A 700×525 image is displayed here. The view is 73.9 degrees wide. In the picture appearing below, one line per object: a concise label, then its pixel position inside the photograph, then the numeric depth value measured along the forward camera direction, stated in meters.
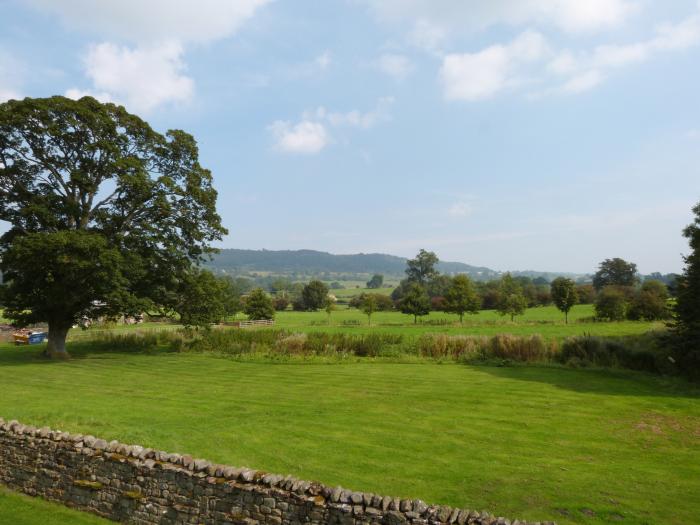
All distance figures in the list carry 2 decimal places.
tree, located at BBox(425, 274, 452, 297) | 101.06
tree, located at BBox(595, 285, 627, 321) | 44.31
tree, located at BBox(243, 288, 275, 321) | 57.09
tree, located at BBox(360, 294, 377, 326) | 56.22
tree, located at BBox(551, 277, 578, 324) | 45.69
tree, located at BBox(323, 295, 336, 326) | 61.58
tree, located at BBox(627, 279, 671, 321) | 43.50
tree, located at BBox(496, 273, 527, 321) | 52.25
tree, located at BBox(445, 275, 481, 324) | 50.72
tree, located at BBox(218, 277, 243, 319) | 61.97
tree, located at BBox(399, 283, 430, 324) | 53.53
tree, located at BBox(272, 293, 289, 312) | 94.50
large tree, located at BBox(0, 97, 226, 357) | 20.56
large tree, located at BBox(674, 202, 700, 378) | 16.53
